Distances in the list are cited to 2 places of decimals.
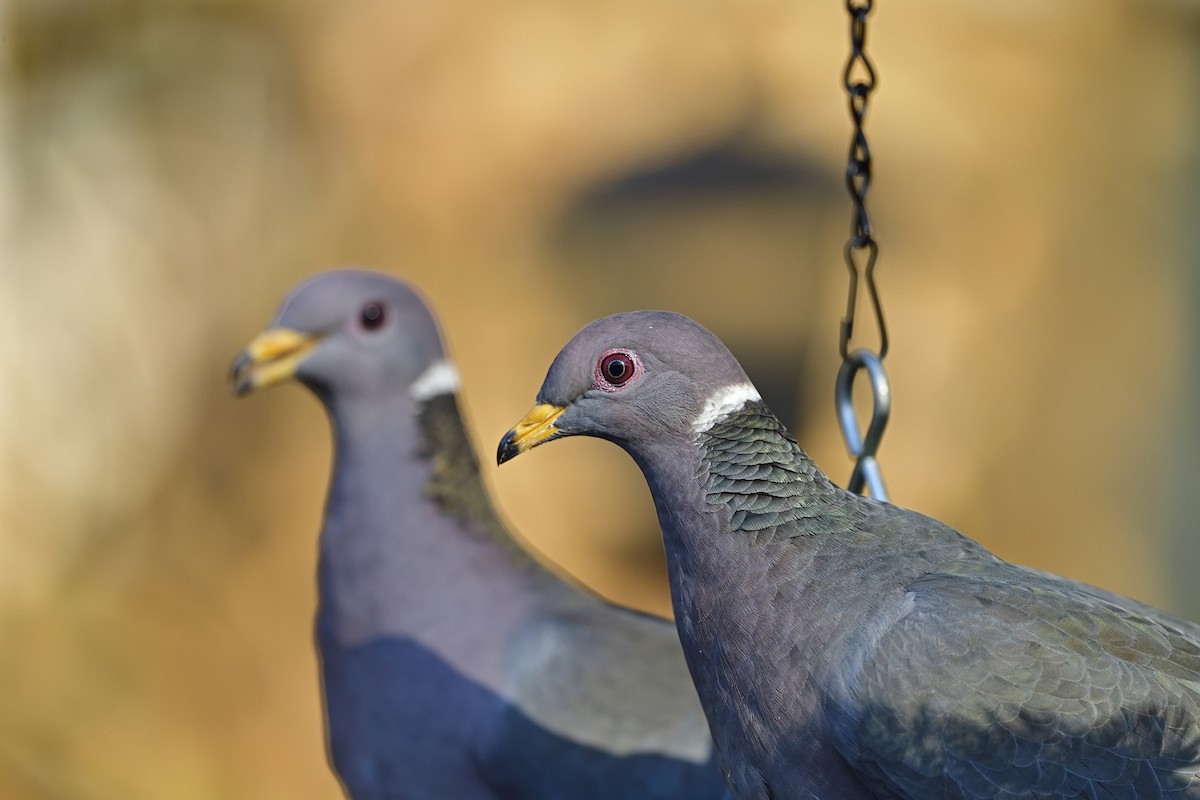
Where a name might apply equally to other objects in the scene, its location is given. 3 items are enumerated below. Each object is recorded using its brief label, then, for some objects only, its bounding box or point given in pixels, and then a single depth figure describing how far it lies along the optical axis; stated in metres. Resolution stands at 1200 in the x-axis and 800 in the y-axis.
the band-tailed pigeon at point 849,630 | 2.93
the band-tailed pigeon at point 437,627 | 4.89
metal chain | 4.03
